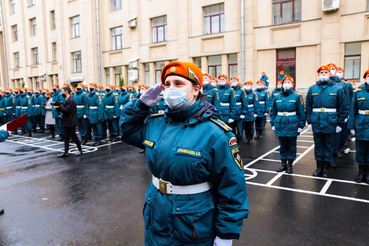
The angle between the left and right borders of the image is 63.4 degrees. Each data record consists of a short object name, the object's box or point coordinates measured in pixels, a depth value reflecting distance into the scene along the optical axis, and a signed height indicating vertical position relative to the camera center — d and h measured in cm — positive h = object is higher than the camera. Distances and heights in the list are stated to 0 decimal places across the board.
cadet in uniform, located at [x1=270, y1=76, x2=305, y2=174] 663 -77
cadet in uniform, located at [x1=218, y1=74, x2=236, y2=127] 989 -49
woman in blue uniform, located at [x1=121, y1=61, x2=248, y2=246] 208 -62
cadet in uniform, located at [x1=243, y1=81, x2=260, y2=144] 1095 -96
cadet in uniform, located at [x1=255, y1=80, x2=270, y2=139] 1196 -92
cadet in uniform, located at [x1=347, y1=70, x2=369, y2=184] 589 -82
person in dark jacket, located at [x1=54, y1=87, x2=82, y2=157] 887 -83
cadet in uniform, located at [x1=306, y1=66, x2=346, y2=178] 630 -64
